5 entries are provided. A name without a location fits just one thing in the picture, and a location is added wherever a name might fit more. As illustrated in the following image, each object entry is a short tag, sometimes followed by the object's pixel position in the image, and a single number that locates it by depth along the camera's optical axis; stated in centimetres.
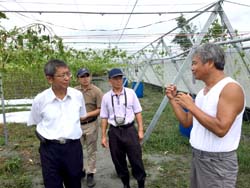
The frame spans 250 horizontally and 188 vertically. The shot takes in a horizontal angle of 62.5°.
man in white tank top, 129
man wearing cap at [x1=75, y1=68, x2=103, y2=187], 260
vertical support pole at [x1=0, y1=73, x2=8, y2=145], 374
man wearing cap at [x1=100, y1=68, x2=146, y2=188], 229
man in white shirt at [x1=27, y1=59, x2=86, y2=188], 174
